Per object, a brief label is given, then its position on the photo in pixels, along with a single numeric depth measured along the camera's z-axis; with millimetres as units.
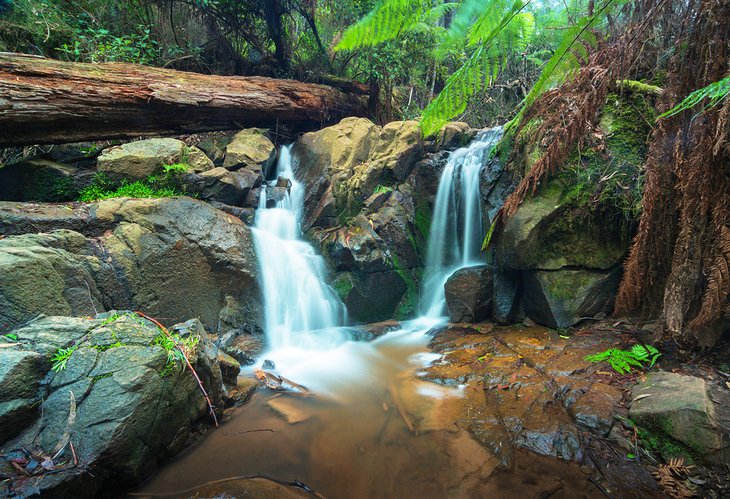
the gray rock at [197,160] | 6534
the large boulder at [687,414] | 2348
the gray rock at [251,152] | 7328
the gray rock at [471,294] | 5504
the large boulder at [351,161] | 6996
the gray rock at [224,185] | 6465
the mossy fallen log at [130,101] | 5070
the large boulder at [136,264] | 3293
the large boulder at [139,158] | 5801
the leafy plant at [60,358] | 2500
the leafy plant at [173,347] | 2734
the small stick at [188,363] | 2826
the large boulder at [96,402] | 2236
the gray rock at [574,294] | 4480
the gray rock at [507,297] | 5258
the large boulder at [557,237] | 4500
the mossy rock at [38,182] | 5426
